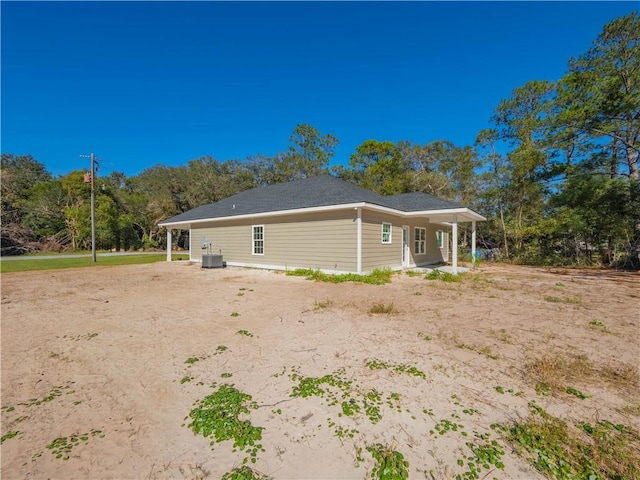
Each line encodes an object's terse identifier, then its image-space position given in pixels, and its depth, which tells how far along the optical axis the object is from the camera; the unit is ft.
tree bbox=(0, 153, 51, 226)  80.28
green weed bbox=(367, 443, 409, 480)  5.38
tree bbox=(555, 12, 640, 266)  35.01
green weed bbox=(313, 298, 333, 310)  18.64
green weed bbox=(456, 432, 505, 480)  5.42
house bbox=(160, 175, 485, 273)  32.81
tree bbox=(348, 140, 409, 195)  86.79
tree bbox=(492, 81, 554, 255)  54.13
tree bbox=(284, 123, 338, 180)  99.86
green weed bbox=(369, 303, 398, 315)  17.30
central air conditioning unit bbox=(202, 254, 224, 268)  43.24
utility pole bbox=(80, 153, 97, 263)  56.19
